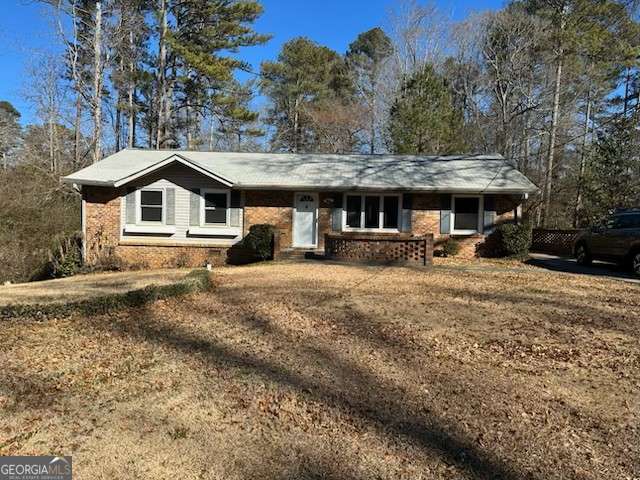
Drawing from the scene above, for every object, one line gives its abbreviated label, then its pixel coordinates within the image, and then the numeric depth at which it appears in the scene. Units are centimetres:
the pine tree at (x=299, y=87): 3344
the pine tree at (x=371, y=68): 3247
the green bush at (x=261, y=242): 1517
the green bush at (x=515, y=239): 1545
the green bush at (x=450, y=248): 1598
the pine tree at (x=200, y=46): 2460
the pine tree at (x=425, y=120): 2222
